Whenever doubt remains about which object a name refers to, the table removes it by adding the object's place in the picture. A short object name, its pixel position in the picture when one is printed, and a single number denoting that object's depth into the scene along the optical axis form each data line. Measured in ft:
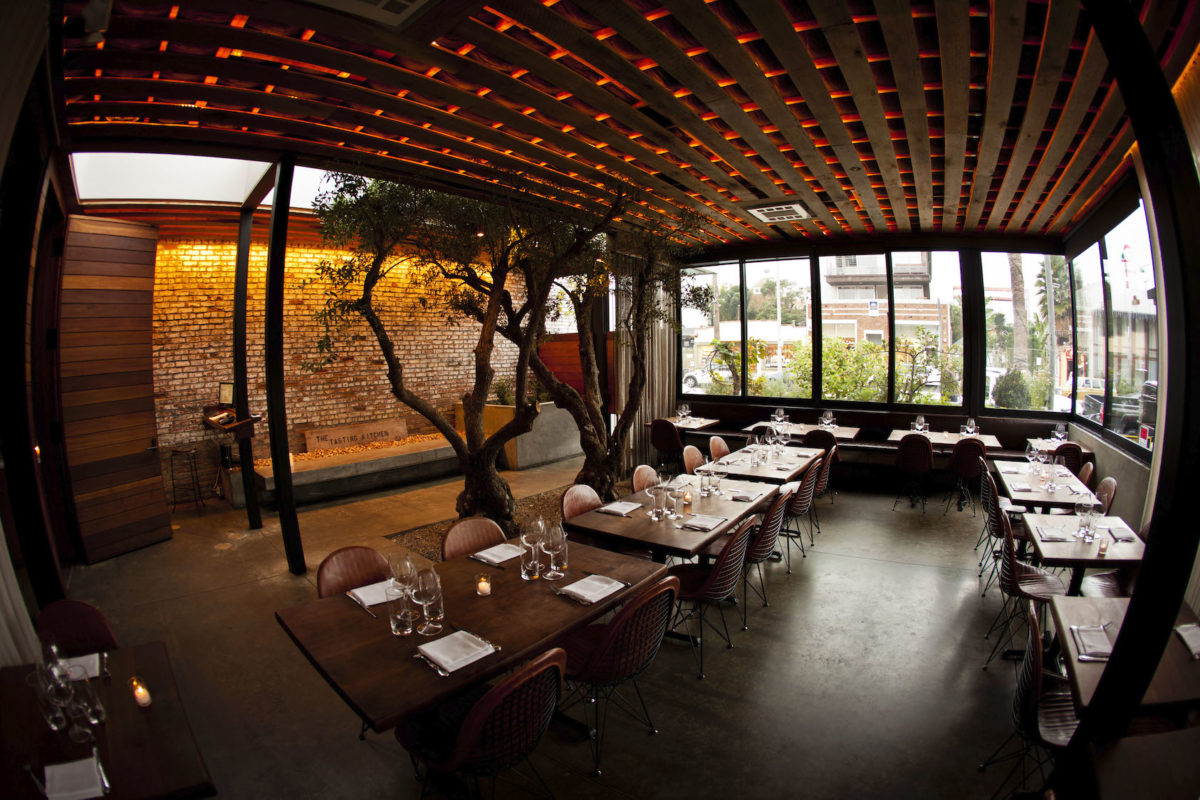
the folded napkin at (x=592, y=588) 9.66
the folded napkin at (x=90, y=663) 7.63
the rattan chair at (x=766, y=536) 14.02
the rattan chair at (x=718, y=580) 12.16
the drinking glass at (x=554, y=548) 10.68
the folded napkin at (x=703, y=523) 13.39
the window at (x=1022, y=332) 26.55
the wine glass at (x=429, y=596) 8.73
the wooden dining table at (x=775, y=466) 19.52
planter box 31.96
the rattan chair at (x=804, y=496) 17.51
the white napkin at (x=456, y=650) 7.73
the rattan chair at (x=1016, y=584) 12.28
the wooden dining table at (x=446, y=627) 7.17
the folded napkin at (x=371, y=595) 9.55
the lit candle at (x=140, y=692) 6.97
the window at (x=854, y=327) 29.81
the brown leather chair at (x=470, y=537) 12.21
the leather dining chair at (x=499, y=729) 7.04
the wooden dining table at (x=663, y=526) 12.53
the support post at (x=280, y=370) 16.31
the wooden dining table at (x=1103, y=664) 7.21
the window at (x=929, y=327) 28.25
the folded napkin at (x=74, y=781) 5.48
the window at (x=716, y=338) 33.30
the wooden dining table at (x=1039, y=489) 15.72
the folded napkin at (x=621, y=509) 14.61
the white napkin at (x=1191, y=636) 8.14
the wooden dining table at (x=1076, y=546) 11.57
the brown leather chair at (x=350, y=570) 10.34
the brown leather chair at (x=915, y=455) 23.91
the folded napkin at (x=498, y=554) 11.59
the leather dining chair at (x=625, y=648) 9.09
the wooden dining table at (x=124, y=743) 5.64
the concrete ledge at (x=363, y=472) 25.13
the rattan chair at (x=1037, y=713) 7.95
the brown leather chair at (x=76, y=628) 8.74
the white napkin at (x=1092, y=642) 8.21
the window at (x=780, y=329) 31.58
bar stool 25.00
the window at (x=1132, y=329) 18.13
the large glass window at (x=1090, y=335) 22.79
